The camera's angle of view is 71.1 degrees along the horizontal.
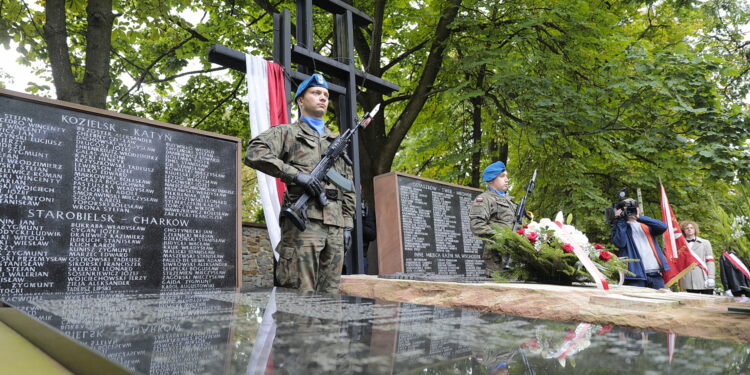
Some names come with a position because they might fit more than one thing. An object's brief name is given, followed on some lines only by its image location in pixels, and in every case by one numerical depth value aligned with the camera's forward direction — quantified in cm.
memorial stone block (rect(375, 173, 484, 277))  692
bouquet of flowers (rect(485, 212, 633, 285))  379
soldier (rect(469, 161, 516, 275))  558
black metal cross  577
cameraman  609
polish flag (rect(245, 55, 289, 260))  538
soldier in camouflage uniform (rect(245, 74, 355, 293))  361
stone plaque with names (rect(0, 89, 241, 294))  350
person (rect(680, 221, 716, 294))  806
